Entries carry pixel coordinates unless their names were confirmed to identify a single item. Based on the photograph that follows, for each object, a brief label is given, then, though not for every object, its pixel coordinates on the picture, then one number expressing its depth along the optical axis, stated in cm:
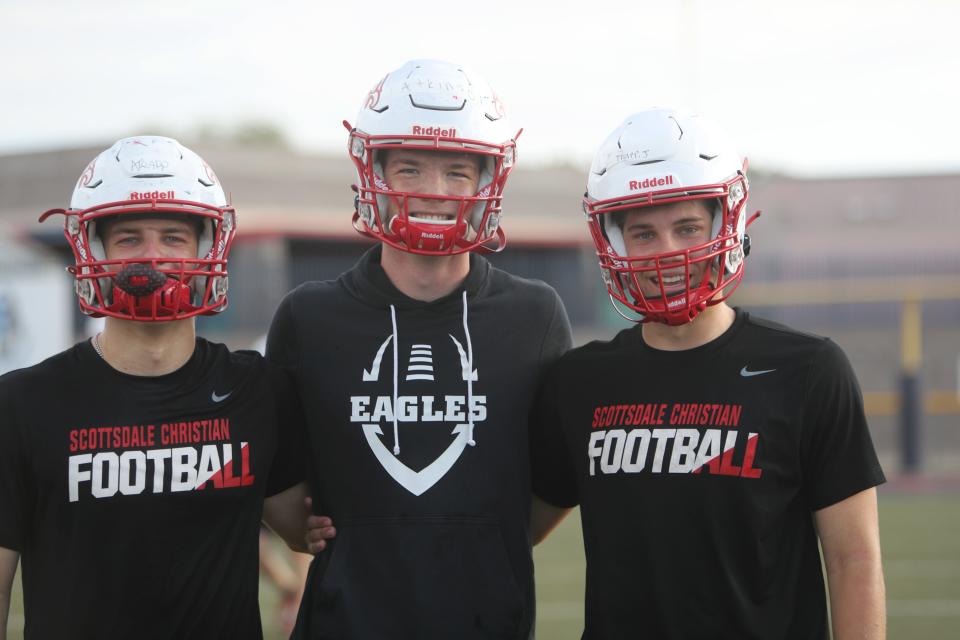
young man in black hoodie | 652
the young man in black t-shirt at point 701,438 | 604
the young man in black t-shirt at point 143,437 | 623
